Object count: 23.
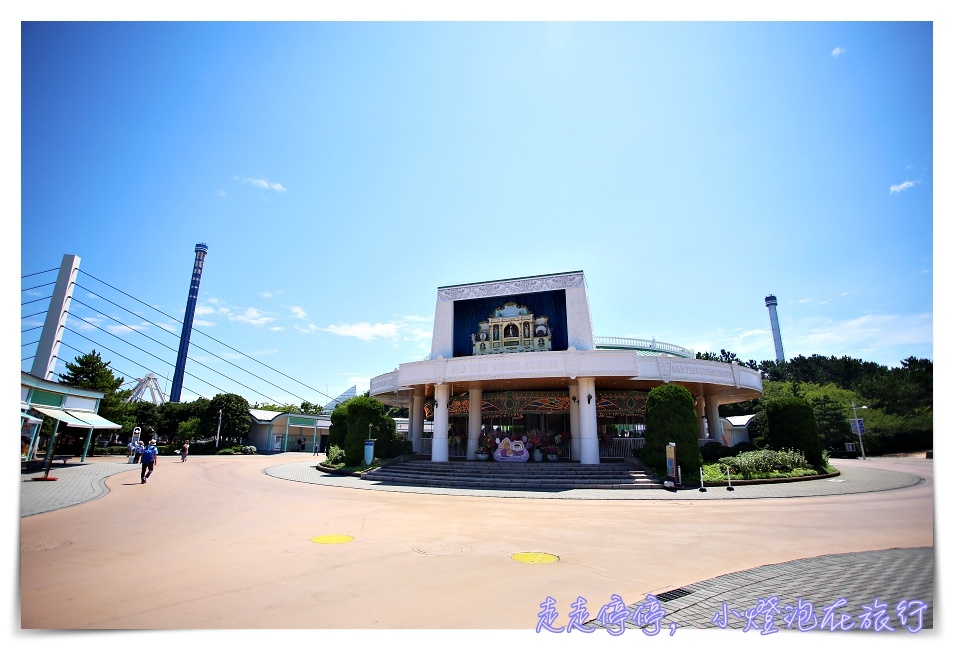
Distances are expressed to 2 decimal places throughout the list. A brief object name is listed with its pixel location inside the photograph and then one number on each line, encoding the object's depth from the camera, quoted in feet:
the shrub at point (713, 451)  77.87
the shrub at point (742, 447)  81.30
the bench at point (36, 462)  61.36
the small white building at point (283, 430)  183.93
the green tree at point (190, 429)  154.81
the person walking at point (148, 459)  62.80
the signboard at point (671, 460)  59.98
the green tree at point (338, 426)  103.55
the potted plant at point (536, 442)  77.25
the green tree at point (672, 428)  63.26
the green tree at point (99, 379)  124.77
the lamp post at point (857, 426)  97.03
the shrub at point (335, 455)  92.22
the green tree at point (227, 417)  165.07
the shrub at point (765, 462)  66.28
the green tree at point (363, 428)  85.66
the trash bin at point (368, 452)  83.20
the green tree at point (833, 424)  130.11
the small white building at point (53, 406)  51.88
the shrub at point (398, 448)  89.40
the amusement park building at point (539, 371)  73.15
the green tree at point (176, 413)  166.81
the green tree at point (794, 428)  73.56
